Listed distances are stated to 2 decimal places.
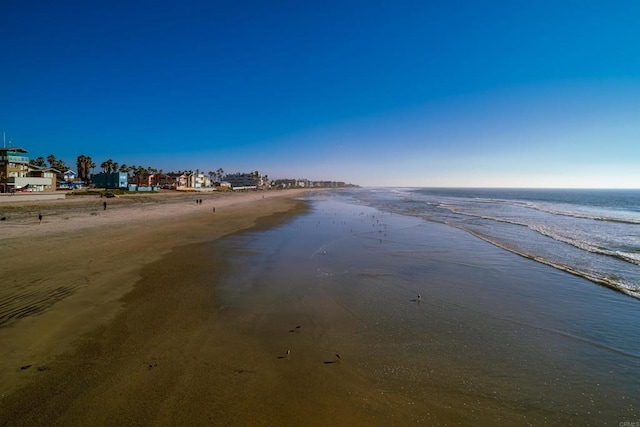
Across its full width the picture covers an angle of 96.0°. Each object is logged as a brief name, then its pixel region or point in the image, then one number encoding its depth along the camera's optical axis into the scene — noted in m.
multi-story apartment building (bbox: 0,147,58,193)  52.44
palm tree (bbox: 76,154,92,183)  99.06
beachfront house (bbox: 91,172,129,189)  94.94
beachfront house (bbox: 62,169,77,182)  88.25
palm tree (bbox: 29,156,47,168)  87.56
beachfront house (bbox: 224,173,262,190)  193.27
